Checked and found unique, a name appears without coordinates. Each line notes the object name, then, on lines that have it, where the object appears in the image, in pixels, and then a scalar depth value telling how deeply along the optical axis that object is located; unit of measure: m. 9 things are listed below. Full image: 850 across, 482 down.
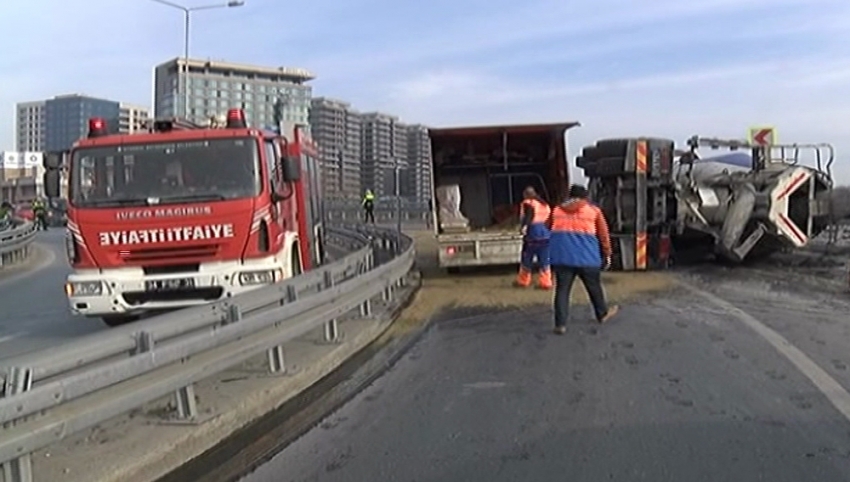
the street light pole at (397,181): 21.36
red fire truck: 10.46
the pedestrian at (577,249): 10.12
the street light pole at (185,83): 29.08
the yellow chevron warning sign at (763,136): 18.98
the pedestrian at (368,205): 37.22
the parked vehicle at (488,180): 16.70
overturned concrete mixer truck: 17.17
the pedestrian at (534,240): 15.00
